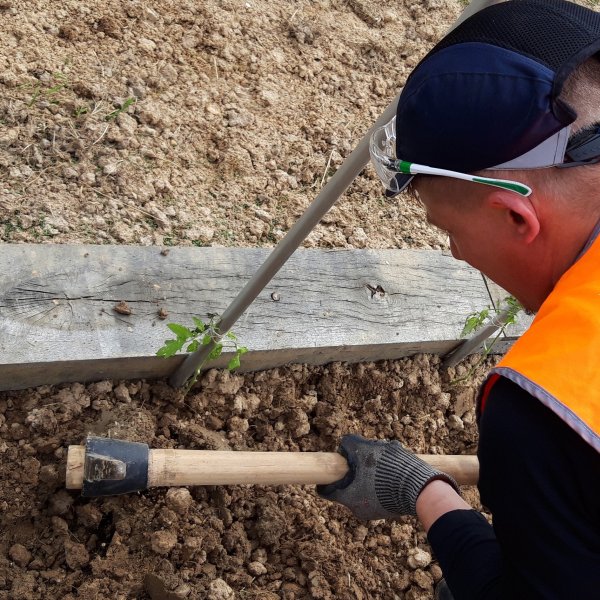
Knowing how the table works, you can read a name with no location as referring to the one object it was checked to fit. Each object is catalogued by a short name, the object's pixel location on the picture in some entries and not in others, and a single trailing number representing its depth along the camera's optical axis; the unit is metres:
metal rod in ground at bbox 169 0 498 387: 1.68
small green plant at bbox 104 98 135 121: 2.72
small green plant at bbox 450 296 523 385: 2.45
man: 1.25
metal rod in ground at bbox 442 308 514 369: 2.52
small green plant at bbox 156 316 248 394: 2.00
